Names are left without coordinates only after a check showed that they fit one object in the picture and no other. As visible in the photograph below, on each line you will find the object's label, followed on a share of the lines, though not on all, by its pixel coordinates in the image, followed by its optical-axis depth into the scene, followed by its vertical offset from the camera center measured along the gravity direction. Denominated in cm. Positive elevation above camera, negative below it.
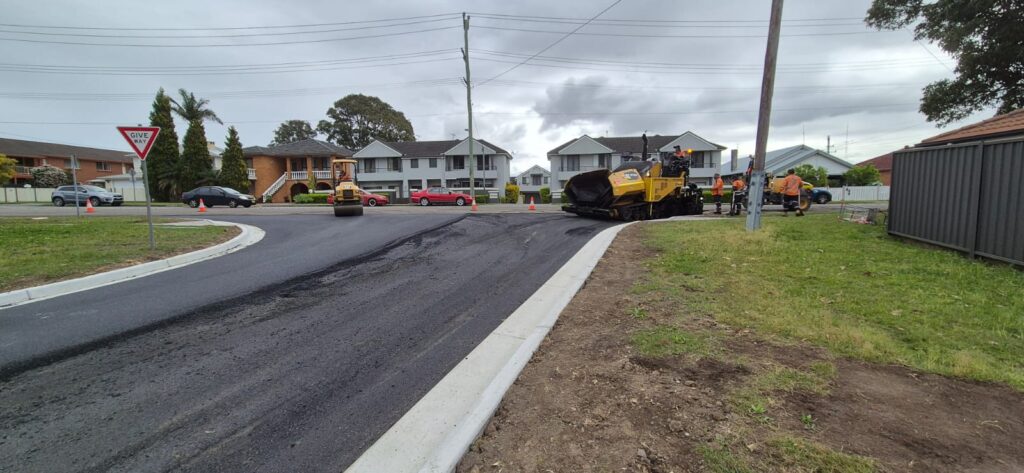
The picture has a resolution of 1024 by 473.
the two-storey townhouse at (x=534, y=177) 8719 +356
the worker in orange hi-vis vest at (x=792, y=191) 1775 +4
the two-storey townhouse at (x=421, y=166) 5262 +352
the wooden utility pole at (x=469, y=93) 3342 +772
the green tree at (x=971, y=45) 1792 +582
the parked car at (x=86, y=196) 2898 +30
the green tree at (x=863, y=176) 4225 +144
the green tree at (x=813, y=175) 3978 +148
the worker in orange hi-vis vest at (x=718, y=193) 1894 +0
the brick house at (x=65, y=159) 5047 +513
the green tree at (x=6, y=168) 3959 +295
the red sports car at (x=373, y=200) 3031 -18
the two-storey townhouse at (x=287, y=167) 4766 +335
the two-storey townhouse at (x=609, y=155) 5025 +439
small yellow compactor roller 1744 +18
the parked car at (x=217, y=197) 2819 +13
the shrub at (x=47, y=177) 4912 +264
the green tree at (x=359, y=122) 7031 +1178
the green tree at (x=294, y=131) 7525 +1111
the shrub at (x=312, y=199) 3675 -7
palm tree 4569 +913
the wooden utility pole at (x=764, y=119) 1087 +178
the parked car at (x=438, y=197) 3137 -5
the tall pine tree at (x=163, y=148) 4175 +478
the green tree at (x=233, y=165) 4228 +317
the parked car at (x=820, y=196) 2942 -27
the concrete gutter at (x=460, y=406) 250 -140
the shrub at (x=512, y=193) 4153 +24
